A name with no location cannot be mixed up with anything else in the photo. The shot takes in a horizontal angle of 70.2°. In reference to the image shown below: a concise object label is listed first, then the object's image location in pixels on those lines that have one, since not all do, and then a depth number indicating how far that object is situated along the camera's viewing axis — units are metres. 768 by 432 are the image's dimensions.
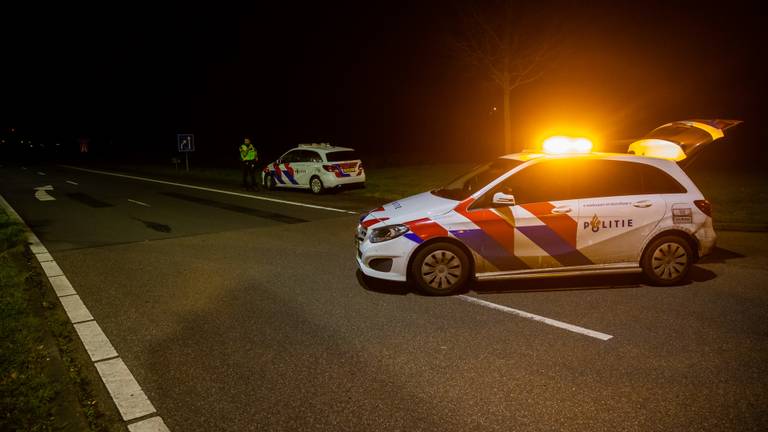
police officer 19.09
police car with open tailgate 5.93
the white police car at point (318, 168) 16.75
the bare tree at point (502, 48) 21.06
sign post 27.81
